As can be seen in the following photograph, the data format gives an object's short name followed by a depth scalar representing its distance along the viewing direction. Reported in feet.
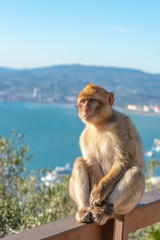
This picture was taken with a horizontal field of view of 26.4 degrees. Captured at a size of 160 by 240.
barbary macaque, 5.77
